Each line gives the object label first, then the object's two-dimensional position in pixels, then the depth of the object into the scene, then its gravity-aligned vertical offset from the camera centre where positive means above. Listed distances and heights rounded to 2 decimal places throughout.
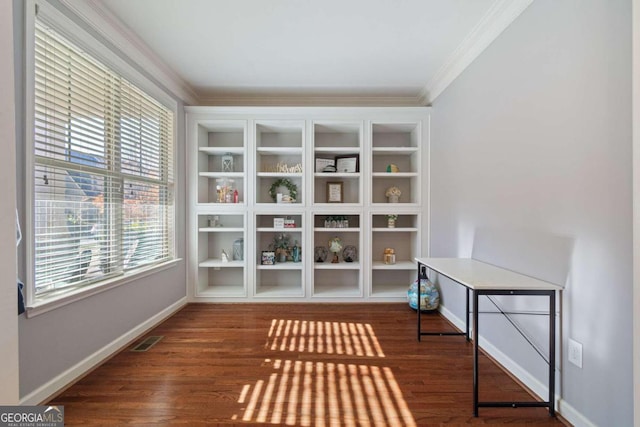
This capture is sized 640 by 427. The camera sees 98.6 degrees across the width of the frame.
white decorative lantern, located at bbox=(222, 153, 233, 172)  3.56 +0.63
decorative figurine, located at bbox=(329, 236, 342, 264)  3.55 -0.45
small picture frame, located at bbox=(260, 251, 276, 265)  3.46 -0.59
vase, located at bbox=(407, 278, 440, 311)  2.97 -0.91
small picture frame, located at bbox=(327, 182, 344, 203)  3.56 +0.25
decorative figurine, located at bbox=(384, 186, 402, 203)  3.51 +0.24
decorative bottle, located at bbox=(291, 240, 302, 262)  3.59 -0.55
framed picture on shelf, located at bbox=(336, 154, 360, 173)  3.51 +0.63
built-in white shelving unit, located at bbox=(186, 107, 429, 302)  3.35 +0.14
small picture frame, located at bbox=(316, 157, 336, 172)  3.53 +0.63
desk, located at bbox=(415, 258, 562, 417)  1.49 -0.42
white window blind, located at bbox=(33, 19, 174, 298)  1.65 +0.29
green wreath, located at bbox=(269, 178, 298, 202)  3.55 +0.31
